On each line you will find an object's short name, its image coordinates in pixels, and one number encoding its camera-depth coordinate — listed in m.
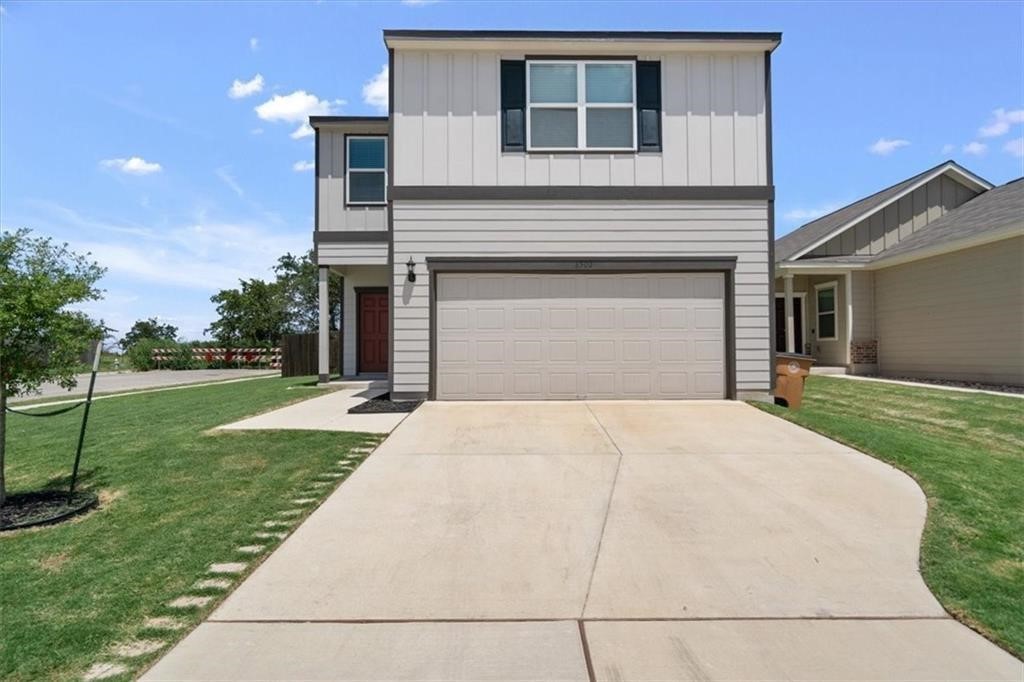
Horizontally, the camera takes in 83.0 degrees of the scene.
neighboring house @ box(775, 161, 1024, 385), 12.35
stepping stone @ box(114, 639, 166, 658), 2.65
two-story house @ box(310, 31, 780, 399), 9.83
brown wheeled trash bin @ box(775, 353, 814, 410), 9.49
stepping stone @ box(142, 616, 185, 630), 2.88
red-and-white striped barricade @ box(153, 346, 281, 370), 27.09
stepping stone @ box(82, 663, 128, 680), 2.49
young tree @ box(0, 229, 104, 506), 4.45
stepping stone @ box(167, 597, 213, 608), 3.08
